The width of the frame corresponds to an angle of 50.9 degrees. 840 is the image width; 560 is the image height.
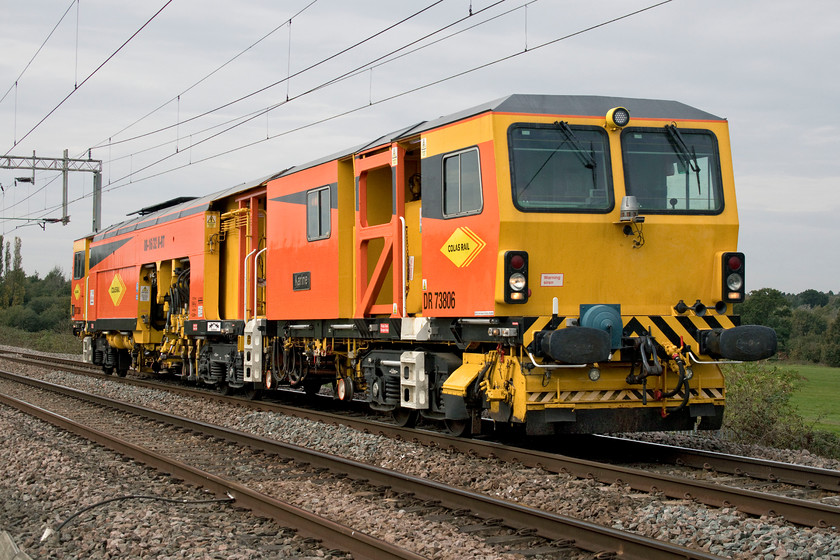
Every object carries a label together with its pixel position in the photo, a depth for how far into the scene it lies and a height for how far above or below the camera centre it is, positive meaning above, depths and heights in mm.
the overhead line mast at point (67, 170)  36625 +6736
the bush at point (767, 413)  10891 -1206
